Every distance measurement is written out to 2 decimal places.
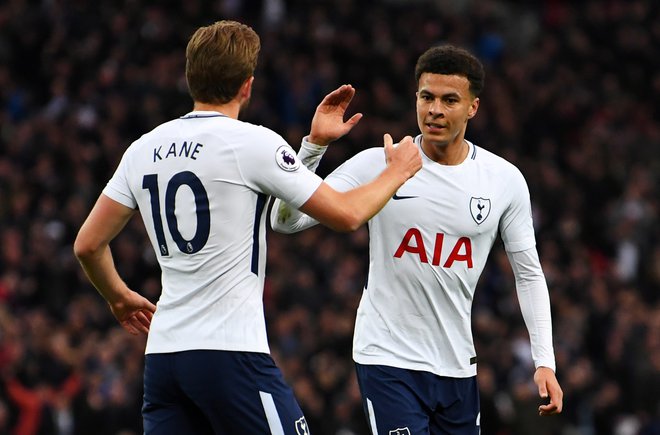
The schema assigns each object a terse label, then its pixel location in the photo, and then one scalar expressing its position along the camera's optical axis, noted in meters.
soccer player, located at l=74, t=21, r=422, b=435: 11.46
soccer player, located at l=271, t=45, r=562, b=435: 14.07
